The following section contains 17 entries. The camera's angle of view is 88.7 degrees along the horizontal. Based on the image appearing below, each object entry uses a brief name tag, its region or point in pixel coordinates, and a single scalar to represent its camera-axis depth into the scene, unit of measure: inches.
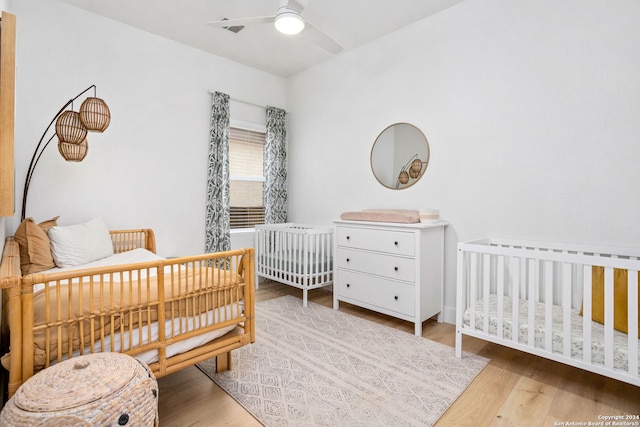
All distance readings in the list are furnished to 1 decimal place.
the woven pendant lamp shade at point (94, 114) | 92.1
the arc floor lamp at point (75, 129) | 93.0
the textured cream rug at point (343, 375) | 65.0
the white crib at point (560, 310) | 65.6
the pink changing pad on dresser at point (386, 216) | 107.0
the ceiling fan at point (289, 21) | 82.4
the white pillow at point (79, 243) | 93.9
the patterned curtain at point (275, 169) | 165.9
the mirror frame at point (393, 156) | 121.9
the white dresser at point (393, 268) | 103.7
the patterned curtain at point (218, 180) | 144.9
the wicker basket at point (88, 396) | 40.3
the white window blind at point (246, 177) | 158.4
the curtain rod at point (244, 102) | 147.0
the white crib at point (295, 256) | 130.2
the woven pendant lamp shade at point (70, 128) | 96.6
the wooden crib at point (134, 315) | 49.8
